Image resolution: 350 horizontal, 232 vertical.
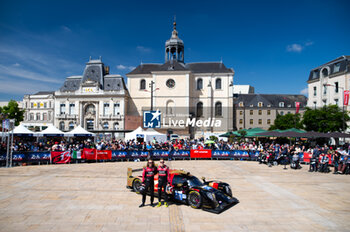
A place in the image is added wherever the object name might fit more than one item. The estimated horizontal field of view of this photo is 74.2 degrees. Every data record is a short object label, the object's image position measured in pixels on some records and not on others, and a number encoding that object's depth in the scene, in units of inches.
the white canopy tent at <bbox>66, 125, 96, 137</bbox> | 1009.5
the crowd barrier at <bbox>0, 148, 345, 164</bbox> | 729.6
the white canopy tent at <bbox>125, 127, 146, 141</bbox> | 1137.1
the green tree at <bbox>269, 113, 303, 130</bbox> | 1702.9
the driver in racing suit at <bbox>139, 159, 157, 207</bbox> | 337.7
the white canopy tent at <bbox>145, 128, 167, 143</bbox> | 1149.1
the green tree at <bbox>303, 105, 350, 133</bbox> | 1299.2
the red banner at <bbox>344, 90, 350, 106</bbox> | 1237.0
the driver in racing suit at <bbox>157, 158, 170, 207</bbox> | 341.0
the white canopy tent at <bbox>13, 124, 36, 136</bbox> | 933.3
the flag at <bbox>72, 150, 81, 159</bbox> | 789.2
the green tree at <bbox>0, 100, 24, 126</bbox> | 2509.8
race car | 323.3
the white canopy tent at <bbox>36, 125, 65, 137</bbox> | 969.5
